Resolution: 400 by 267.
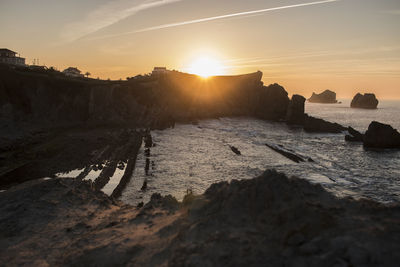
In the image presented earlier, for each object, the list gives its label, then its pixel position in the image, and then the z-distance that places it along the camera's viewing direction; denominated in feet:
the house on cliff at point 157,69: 462.80
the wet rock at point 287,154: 130.11
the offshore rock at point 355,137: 185.26
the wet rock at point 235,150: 140.20
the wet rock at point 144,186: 81.57
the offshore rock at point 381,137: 160.35
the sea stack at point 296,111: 300.20
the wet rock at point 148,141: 147.23
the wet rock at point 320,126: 233.96
